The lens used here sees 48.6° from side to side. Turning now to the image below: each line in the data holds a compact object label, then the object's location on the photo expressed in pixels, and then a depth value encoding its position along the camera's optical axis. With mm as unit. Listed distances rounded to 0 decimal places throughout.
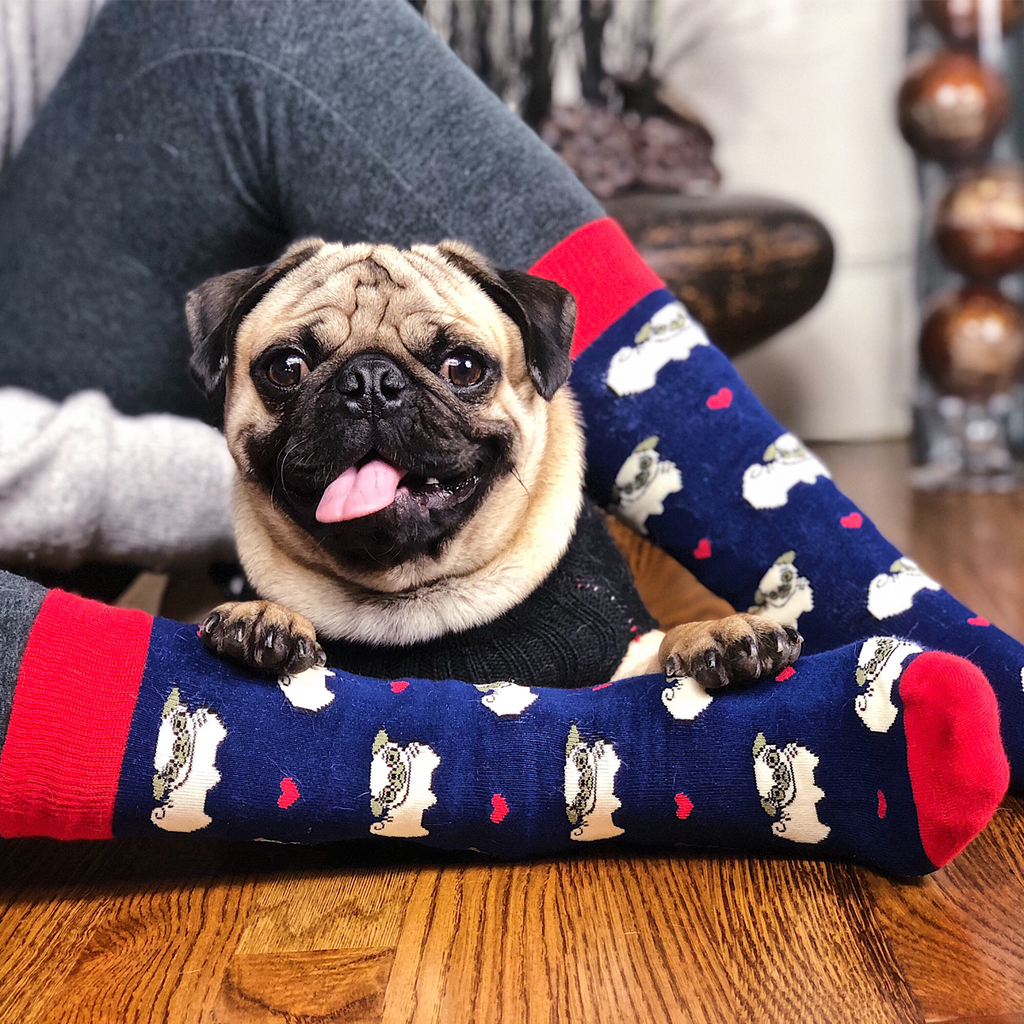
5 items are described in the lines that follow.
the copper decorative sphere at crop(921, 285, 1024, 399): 2287
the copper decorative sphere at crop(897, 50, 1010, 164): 2258
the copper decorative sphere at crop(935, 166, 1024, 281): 2240
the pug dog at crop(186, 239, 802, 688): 851
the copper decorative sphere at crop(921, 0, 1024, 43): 2283
